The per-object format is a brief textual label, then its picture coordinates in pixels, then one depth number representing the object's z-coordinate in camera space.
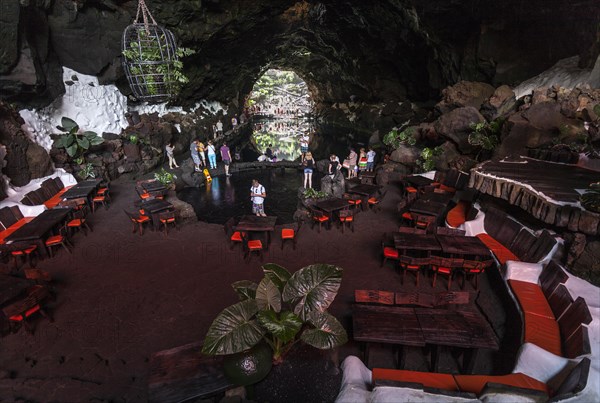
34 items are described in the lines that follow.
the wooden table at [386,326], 4.29
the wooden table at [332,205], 8.88
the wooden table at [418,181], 11.04
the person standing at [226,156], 15.40
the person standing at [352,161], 14.01
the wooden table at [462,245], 6.23
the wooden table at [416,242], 6.42
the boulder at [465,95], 15.55
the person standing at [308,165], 12.49
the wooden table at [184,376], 3.59
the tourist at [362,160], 13.81
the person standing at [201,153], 15.82
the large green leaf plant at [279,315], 3.43
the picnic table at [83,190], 9.92
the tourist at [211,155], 15.33
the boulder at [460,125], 12.60
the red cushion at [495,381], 4.01
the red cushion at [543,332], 4.55
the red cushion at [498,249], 6.70
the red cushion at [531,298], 5.22
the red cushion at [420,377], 4.04
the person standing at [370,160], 14.79
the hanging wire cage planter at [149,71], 7.80
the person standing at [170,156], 16.27
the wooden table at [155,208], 8.96
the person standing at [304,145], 15.60
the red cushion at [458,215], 8.63
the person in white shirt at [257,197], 9.73
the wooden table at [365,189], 10.35
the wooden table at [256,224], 7.66
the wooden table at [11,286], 4.98
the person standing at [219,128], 25.81
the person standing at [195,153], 15.64
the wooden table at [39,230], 7.14
